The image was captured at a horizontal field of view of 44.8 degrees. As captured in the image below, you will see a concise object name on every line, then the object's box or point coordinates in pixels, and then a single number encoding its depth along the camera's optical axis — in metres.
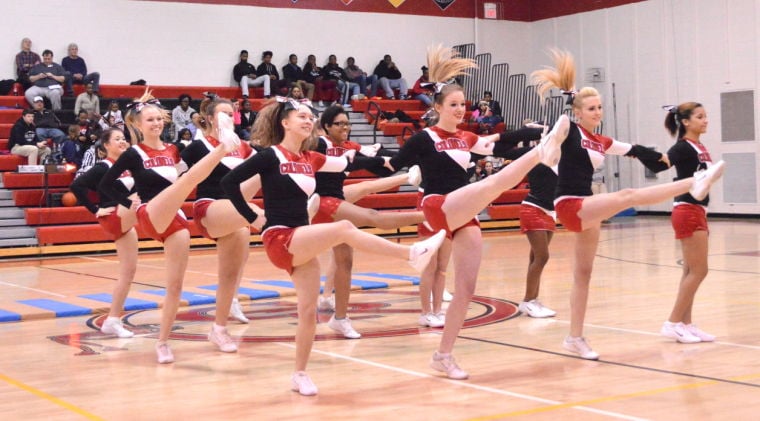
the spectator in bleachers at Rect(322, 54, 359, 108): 22.72
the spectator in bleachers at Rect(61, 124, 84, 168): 17.34
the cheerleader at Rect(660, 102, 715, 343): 6.71
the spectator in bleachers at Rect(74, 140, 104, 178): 16.79
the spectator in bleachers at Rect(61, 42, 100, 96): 19.89
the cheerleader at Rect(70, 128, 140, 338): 7.74
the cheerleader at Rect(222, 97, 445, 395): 5.29
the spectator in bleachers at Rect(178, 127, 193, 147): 18.11
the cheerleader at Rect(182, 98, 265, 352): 6.91
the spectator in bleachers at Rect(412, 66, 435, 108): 23.40
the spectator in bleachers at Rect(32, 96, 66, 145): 17.92
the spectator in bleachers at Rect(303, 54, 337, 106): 22.25
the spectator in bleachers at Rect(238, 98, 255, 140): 19.24
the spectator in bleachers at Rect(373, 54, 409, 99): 23.75
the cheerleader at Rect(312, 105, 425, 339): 7.39
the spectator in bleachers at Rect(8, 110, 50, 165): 17.28
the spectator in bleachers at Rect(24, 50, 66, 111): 18.91
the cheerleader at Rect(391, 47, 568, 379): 5.43
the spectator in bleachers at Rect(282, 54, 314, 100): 22.27
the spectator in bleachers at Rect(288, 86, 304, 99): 19.00
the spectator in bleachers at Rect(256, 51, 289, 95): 21.89
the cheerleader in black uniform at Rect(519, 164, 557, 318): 8.45
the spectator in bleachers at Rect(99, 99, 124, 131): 17.63
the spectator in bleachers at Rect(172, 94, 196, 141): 19.16
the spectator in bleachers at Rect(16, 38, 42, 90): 19.52
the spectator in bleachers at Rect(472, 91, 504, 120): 22.70
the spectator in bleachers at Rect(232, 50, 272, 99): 21.88
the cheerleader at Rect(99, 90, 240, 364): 6.36
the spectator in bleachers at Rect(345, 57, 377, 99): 23.33
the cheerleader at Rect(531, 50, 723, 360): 6.01
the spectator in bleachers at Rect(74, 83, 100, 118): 18.81
